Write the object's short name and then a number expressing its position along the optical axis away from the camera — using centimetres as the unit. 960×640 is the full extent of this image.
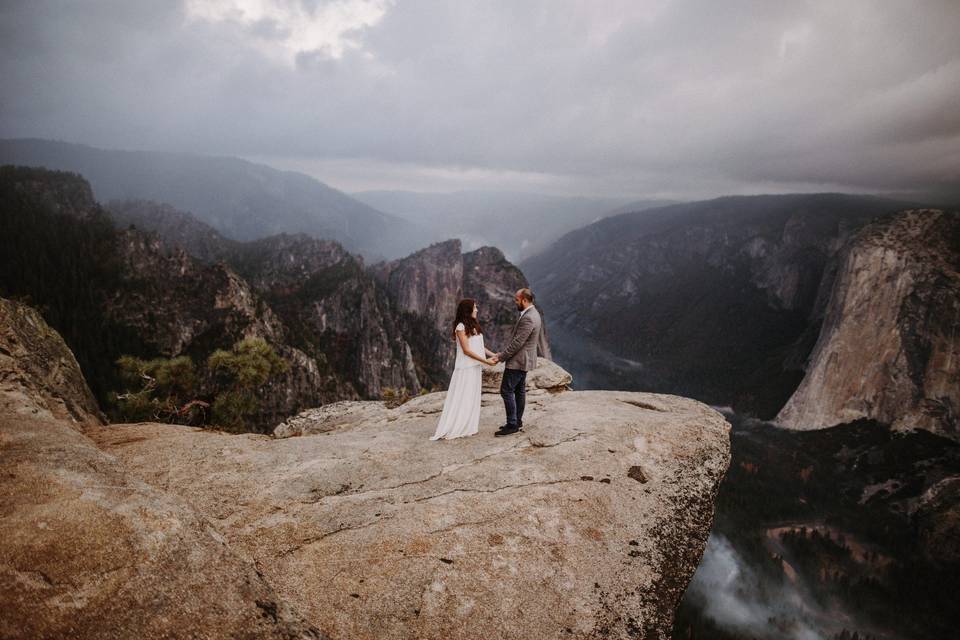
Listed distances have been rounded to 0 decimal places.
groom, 1044
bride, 1082
